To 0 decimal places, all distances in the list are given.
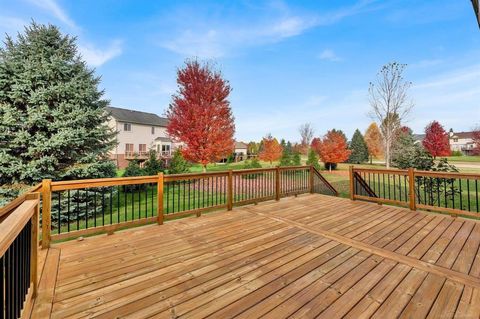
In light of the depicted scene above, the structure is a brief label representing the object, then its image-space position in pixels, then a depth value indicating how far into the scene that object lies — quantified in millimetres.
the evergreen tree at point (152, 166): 12812
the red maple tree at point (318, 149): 22388
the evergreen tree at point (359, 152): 34562
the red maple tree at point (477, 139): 29166
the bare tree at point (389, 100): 15875
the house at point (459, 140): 54478
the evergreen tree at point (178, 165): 14492
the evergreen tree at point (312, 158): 20478
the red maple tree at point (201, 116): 11508
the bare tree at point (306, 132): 38562
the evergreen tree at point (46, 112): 6348
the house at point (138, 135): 26047
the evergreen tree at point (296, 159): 22641
